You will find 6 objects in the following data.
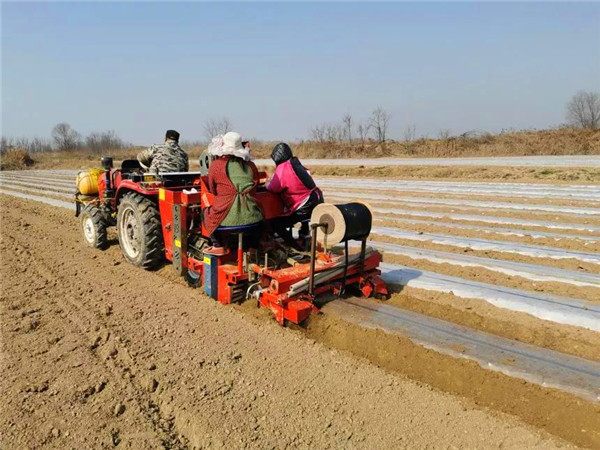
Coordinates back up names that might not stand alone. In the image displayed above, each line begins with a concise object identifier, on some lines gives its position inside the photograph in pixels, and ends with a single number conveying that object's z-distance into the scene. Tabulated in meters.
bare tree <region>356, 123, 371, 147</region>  36.22
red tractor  3.90
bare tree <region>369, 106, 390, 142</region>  40.62
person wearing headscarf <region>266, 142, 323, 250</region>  4.37
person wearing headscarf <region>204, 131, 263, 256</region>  4.14
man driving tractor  6.00
